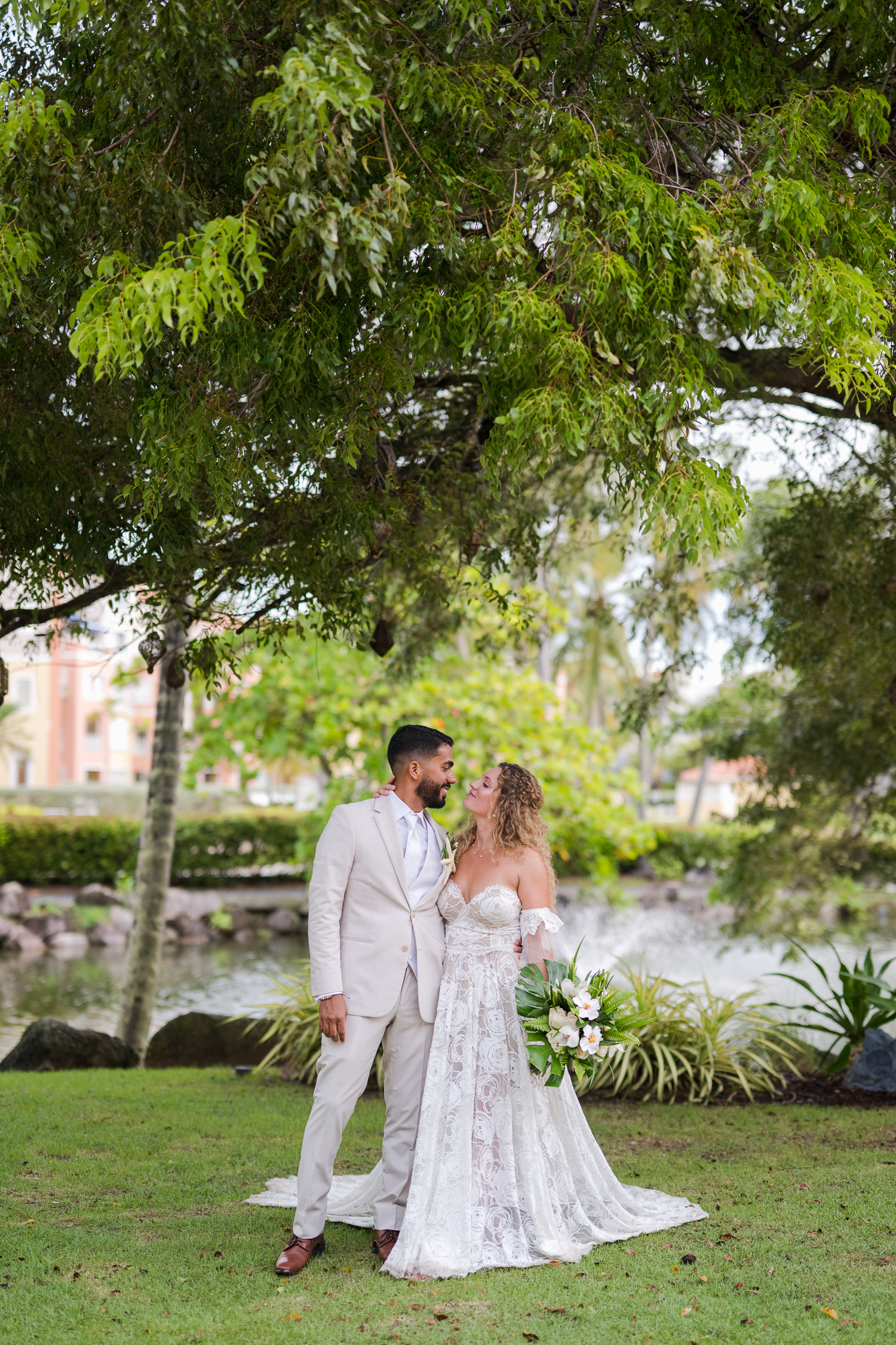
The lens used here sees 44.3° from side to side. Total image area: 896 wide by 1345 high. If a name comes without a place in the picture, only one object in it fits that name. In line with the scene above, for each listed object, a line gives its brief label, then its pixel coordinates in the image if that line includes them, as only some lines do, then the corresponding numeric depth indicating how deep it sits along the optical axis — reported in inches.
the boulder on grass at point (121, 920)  786.2
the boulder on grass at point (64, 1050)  340.8
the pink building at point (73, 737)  1547.7
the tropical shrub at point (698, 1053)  291.7
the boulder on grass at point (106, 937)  767.1
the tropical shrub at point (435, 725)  593.0
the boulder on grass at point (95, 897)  840.9
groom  161.5
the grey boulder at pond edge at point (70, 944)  740.0
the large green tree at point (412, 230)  137.4
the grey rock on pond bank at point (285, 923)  822.5
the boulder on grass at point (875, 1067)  280.7
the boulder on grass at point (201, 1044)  351.3
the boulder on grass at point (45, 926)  765.9
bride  159.9
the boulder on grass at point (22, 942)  739.4
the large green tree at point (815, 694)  312.0
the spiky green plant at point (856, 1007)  296.4
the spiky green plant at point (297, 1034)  315.6
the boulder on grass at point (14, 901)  797.9
